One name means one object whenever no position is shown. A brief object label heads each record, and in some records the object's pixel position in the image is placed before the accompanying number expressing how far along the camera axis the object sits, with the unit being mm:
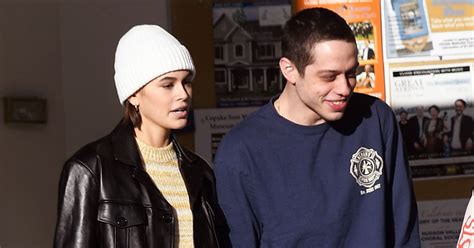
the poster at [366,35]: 12789
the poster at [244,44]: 12609
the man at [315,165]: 8305
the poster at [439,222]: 12906
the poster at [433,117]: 12875
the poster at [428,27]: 12820
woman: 8000
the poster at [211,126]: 12641
